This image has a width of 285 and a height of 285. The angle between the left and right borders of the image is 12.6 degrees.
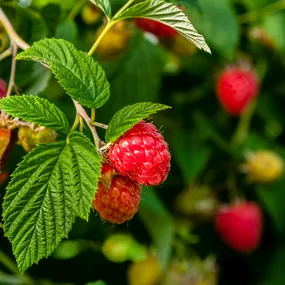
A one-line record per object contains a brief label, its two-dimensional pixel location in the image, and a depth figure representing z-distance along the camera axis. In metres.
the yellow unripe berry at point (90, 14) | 0.65
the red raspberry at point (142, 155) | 0.43
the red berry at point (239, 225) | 0.87
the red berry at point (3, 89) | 0.46
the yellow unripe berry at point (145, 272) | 0.76
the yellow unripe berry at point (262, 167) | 0.87
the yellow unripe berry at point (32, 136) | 0.45
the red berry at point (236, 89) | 0.86
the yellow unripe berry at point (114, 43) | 0.69
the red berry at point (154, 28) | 0.60
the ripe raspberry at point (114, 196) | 0.43
